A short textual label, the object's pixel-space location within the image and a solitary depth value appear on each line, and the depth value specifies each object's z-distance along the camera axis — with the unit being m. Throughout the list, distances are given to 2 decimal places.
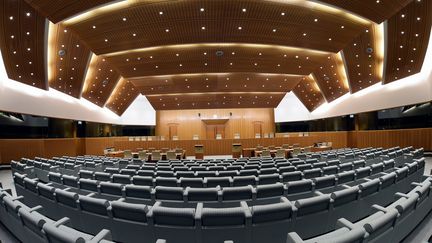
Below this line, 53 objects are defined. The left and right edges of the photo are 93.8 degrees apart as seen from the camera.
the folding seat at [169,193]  3.40
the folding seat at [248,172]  5.32
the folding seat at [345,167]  5.65
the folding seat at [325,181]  3.94
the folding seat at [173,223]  2.31
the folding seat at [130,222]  2.45
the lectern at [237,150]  15.30
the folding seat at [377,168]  4.98
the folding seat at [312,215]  2.55
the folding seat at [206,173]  5.32
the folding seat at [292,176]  4.60
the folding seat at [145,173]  5.60
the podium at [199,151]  14.87
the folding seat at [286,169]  5.57
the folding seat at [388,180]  3.57
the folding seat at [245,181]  4.35
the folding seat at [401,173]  4.00
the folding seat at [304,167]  6.01
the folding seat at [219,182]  4.33
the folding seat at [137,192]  3.52
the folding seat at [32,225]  1.86
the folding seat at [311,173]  4.98
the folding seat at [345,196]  2.85
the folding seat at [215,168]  6.34
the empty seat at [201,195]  3.35
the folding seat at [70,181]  4.56
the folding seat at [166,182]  4.37
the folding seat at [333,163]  6.47
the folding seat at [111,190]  3.79
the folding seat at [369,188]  3.21
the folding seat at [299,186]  3.64
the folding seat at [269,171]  5.36
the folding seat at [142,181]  4.54
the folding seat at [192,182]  4.32
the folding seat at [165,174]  5.28
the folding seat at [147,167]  6.73
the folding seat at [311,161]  7.50
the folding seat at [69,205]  3.04
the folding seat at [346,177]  4.23
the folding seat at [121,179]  4.73
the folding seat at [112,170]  6.12
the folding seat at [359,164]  6.07
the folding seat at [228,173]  5.25
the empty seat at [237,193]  3.38
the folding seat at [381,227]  1.62
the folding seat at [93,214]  2.72
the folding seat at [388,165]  5.44
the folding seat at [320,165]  6.19
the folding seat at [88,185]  4.12
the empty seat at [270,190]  3.46
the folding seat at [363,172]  4.57
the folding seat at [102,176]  5.16
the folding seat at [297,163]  6.80
